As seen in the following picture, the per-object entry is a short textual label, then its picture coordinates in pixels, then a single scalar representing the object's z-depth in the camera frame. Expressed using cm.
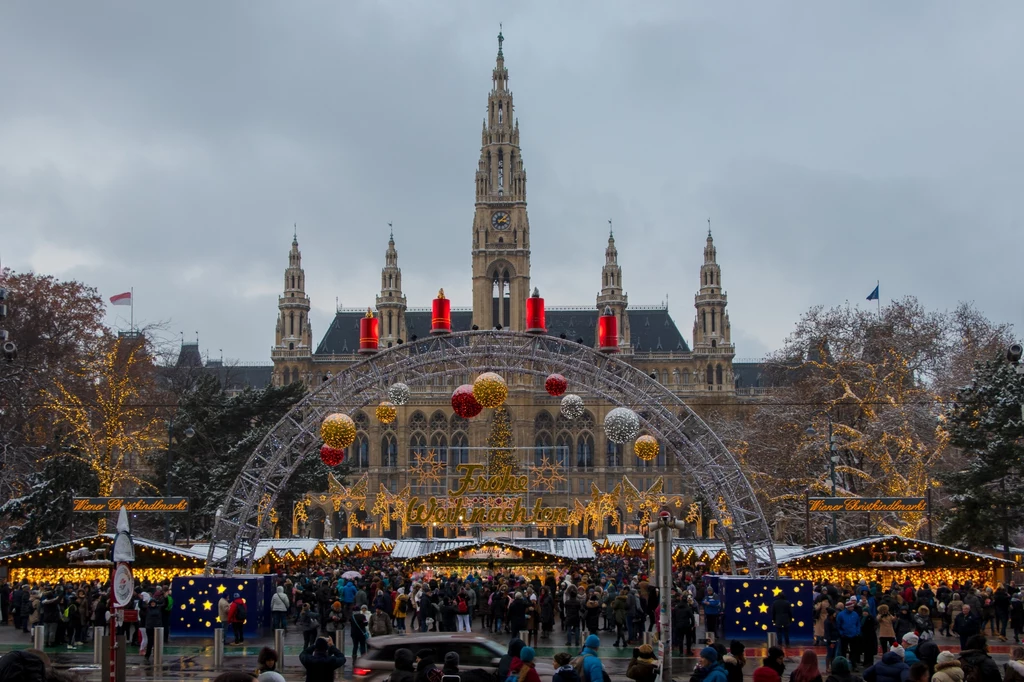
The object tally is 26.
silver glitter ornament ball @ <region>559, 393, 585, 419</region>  2894
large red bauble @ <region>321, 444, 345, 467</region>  2880
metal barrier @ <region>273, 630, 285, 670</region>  2043
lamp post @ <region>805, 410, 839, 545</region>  3668
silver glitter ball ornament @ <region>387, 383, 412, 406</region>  2655
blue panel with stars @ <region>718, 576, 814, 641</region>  2483
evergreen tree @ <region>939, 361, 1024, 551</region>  3231
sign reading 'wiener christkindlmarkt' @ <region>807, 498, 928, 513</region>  2984
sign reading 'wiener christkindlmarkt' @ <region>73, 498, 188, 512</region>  3059
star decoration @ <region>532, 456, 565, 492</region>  6269
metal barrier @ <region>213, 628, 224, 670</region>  2069
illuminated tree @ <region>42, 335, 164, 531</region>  4128
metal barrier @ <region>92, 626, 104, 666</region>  2151
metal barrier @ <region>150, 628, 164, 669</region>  2109
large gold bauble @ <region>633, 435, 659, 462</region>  2727
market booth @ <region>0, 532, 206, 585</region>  2978
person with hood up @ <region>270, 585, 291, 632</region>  2594
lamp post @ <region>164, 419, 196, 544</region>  4058
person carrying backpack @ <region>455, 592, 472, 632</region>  2608
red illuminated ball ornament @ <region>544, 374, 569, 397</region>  2580
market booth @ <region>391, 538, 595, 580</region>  3816
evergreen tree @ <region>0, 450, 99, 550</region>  3916
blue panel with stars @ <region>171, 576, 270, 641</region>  2559
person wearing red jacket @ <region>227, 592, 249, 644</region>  2416
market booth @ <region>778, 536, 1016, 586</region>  3000
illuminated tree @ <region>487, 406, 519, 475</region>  6769
